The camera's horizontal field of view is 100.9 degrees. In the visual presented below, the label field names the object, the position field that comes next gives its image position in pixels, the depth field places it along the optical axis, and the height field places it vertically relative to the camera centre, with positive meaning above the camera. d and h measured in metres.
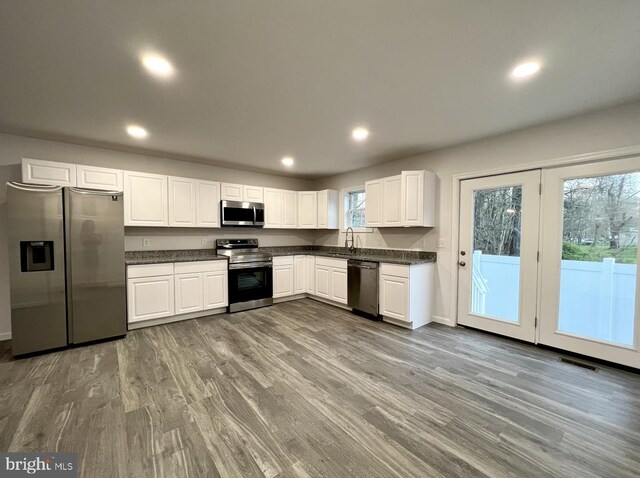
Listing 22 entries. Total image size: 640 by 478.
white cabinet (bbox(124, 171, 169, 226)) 3.74 +0.46
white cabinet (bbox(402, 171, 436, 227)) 3.80 +0.50
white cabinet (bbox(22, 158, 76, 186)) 3.09 +0.70
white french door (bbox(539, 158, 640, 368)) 2.55 -0.28
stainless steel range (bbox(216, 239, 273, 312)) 4.42 -0.76
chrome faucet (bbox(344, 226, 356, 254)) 5.22 -0.24
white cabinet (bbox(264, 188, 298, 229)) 5.18 +0.47
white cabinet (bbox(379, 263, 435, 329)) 3.64 -0.87
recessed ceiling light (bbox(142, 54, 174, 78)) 1.88 +1.23
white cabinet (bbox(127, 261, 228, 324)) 3.58 -0.85
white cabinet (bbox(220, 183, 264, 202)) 4.63 +0.71
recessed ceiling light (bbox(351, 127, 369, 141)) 3.19 +1.23
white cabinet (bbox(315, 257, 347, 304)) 4.55 -0.85
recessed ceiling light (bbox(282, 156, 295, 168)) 4.38 +1.22
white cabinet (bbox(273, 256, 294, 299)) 4.88 -0.84
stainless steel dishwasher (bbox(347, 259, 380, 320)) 4.04 -0.87
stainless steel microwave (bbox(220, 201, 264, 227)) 4.59 +0.32
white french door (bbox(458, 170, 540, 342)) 3.12 -0.26
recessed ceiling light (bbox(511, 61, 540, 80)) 1.93 +1.23
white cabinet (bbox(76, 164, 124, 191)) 3.38 +0.70
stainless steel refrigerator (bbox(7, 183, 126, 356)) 2.85 -0.41
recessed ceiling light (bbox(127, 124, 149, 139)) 3.10 +1.21
